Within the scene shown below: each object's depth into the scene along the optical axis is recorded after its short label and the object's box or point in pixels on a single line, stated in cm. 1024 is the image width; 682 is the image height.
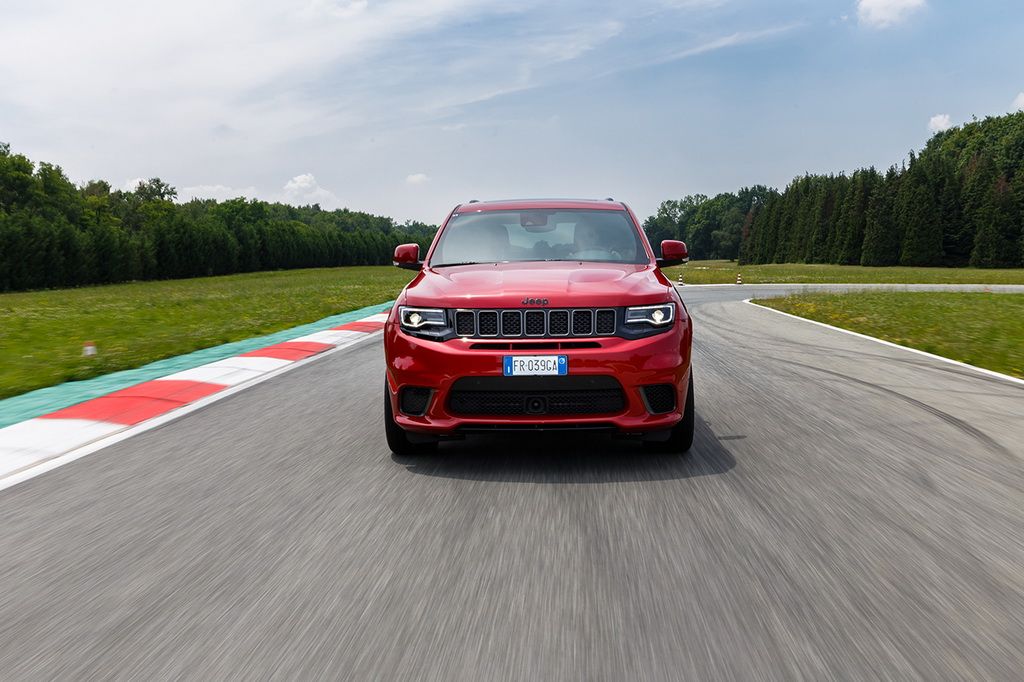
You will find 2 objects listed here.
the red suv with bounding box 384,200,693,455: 511
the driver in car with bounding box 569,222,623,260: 650
